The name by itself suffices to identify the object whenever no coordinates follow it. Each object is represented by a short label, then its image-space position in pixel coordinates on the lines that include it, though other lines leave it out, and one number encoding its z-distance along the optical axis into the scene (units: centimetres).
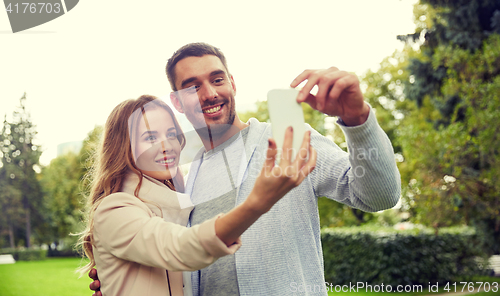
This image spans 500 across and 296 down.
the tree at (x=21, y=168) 2962
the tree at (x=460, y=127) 768
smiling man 125
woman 90
